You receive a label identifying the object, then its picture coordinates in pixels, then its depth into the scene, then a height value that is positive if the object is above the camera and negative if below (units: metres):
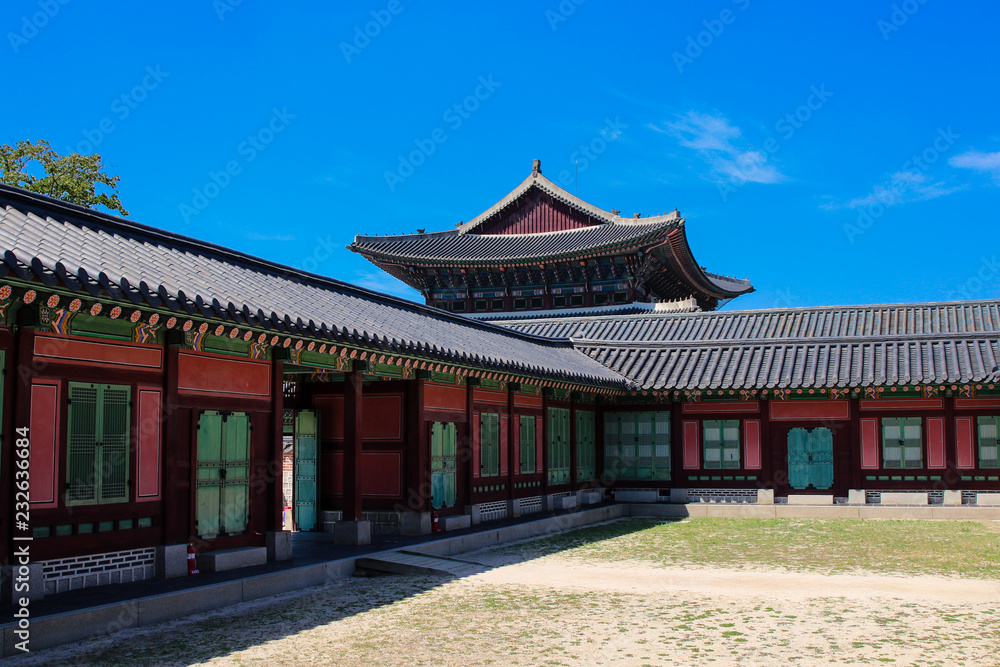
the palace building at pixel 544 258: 34.19 +5.84
